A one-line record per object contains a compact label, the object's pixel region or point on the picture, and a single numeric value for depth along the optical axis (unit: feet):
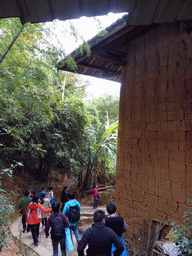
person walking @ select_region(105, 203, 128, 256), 9.55
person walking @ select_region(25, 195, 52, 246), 15.52
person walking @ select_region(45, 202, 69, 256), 11.68
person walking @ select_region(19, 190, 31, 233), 18.56
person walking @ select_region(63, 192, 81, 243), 13.95
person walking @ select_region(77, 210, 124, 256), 7.79
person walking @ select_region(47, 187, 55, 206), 22.34
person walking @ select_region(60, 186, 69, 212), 21.99
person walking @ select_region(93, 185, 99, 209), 32.66
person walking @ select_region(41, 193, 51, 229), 20.25
